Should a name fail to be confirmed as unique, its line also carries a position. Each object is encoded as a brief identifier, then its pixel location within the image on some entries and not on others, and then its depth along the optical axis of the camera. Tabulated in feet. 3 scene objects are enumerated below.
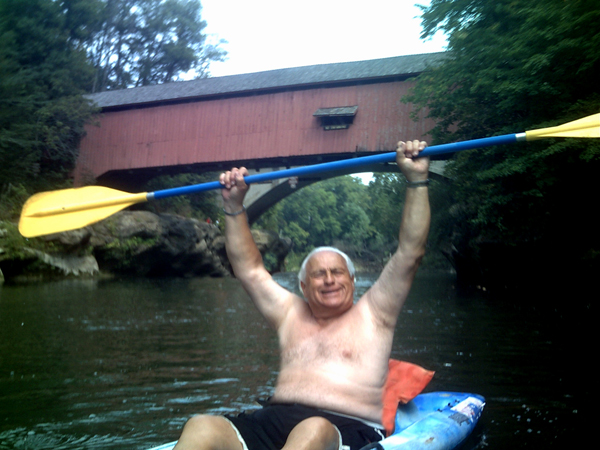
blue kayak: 8.79
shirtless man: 8.05
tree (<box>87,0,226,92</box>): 123.44
